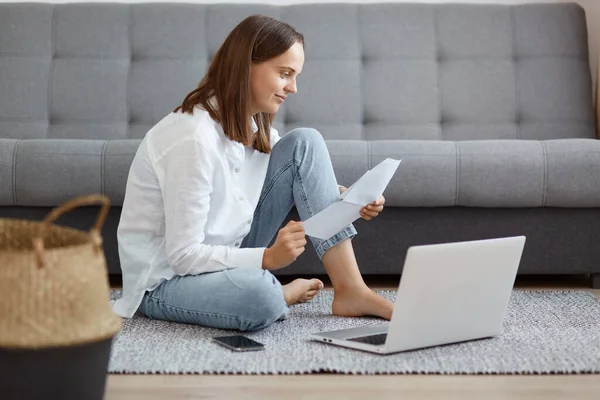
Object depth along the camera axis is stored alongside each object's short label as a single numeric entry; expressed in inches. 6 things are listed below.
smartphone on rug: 124.2
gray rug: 118.4
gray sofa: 185.3
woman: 131.1
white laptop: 120.3
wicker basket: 100.2
